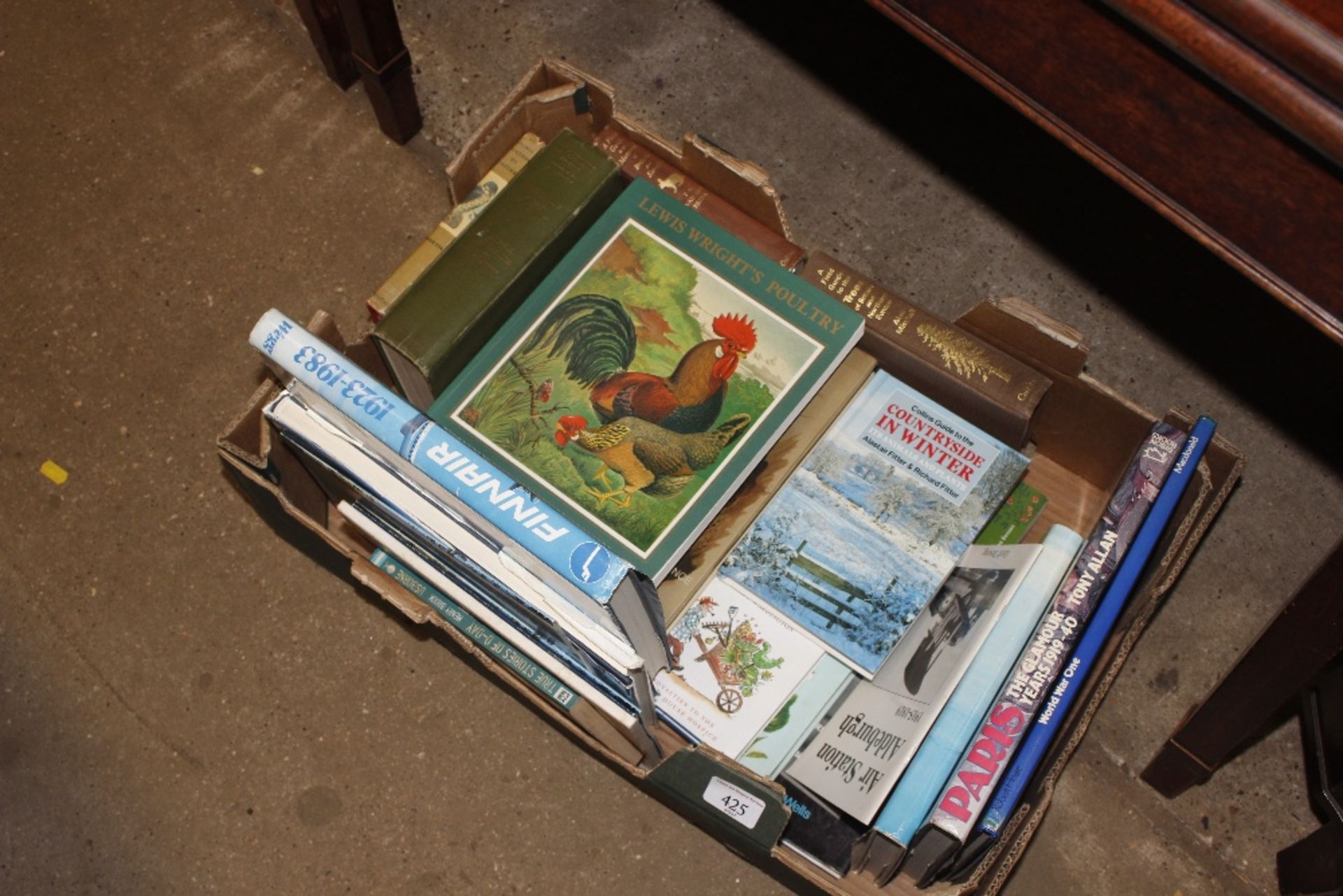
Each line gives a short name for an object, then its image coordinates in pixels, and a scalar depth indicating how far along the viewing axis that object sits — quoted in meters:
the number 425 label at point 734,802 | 1.29
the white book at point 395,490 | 1.20
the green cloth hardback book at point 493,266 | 1.37
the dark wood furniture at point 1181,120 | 0.83
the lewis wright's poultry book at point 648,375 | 1.35
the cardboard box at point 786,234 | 1.31
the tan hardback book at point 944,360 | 1.43
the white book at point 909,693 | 1.30
